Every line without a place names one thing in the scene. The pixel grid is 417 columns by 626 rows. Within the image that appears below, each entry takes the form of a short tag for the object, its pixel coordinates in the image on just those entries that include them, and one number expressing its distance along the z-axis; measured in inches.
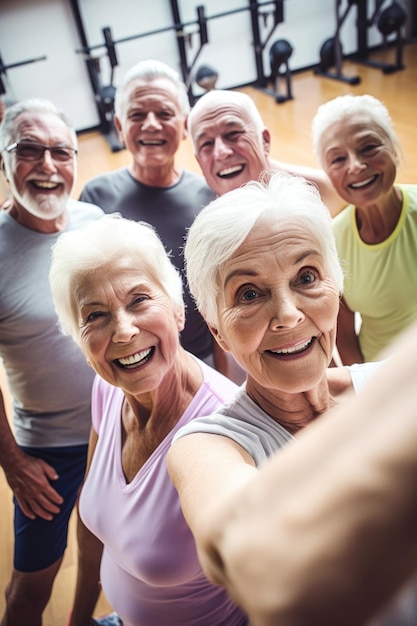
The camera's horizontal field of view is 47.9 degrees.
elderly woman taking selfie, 34.3
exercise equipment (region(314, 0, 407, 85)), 284.4
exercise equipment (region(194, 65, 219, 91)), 278.4
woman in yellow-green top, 62.8
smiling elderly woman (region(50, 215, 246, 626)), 44.8
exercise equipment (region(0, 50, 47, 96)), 256.4
